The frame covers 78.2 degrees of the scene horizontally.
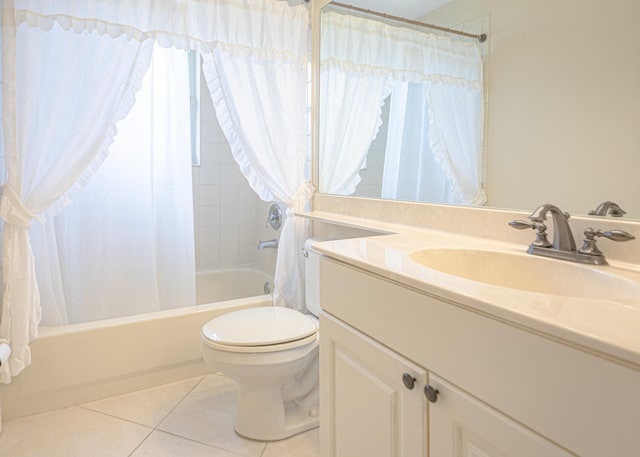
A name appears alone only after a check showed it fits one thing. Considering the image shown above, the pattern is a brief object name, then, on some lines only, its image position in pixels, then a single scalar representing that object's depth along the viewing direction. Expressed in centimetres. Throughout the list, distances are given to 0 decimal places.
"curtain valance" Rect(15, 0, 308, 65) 157
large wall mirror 92
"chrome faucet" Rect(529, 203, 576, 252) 91
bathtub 164
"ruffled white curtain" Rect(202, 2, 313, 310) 190
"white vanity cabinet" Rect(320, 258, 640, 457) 49
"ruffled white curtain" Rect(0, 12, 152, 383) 152
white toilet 141
